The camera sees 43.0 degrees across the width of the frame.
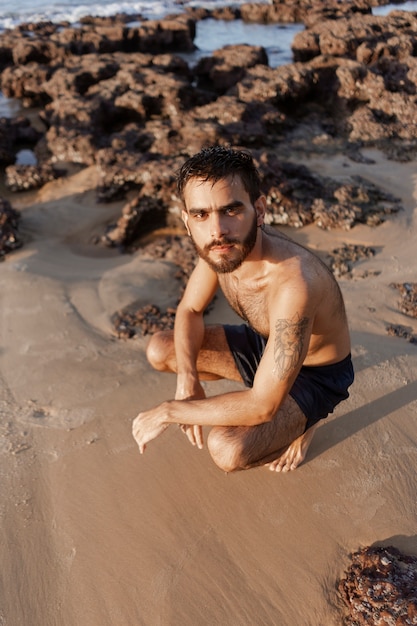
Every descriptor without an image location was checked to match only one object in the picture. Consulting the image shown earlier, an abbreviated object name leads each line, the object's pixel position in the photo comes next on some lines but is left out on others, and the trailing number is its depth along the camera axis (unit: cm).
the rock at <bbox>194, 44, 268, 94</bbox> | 899
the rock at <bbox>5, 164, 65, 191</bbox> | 618
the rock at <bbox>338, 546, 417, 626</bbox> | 193
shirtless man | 212
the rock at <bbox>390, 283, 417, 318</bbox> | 380
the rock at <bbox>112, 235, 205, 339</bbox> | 369
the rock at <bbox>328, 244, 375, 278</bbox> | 430
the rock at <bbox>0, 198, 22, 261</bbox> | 471
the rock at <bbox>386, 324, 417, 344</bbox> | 353
